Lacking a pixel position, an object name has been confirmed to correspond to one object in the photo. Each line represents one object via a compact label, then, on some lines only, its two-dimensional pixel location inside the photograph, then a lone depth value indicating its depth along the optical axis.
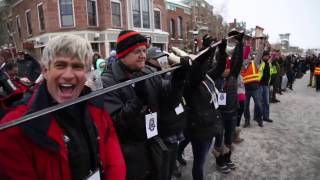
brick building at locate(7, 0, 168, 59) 14.45
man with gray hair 1.03
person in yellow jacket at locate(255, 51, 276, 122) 5.54
